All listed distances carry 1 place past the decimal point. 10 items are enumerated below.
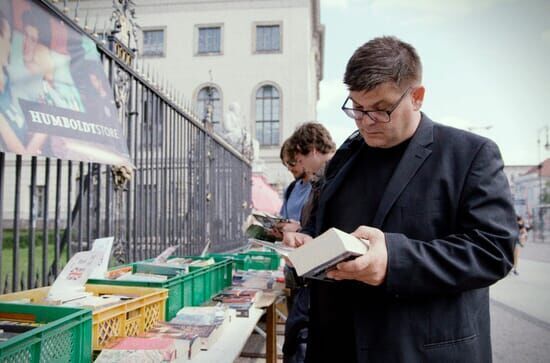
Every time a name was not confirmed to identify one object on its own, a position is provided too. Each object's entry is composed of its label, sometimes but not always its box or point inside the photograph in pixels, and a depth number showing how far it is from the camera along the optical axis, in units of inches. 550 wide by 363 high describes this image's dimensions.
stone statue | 619.2
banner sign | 82.0
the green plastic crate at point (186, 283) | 91.4
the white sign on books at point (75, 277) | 79.2
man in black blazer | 51.9
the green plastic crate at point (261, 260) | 186.4
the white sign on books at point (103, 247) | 84.8
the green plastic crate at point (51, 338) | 47.6
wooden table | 75.5
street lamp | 992.2
